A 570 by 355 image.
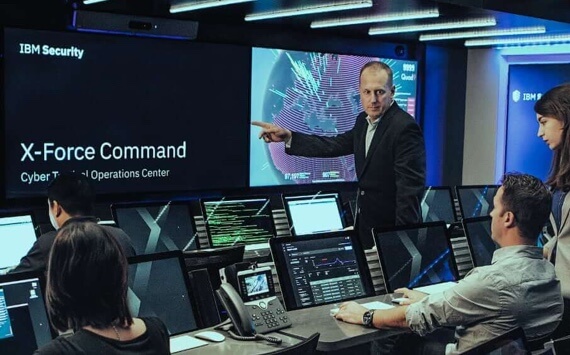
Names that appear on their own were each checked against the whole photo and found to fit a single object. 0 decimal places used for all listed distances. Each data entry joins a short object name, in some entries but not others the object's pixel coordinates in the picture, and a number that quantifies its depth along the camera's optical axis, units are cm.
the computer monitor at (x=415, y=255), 379
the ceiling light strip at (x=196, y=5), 610
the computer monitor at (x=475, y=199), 662
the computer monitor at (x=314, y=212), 517
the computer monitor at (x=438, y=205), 649
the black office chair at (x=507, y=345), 205
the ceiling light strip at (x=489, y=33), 762
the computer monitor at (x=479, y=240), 421
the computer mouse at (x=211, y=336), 302
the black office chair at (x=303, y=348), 222
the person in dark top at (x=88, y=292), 198
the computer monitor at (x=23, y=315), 254
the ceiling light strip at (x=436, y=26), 703
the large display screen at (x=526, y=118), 933
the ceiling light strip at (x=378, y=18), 654
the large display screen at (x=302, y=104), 785
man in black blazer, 425
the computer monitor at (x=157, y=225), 470
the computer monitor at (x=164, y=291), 294
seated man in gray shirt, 277
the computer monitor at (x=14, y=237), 406
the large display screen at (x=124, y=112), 625
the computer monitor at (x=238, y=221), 505
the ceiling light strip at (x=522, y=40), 845
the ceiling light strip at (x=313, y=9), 602
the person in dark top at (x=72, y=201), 363
